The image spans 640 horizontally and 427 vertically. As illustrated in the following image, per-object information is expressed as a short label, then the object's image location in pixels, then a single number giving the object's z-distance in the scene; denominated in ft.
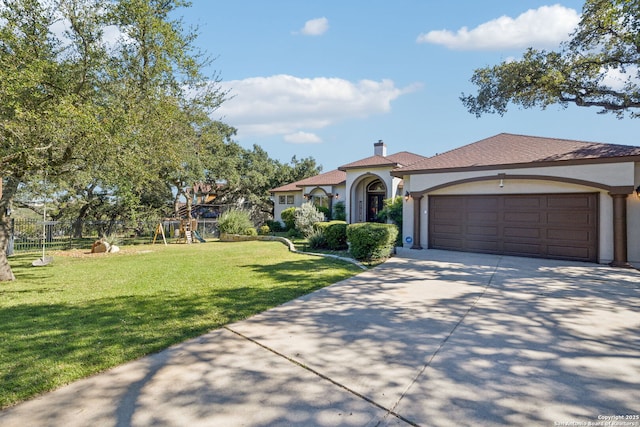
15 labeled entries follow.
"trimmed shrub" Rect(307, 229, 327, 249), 44.34
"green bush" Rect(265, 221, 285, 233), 81.22
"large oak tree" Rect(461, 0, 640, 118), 32.78
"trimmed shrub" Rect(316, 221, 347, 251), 42.65
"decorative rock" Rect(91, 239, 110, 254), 47.42
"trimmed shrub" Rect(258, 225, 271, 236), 74.71
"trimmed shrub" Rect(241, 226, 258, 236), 64.02
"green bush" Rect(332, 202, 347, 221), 68.96
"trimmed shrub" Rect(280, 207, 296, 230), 73.36
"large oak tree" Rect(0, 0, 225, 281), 20.18
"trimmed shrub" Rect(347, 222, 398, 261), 32.78
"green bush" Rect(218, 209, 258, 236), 64.18
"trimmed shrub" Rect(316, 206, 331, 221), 70.23
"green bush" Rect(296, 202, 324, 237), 56.18
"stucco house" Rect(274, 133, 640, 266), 31.78
